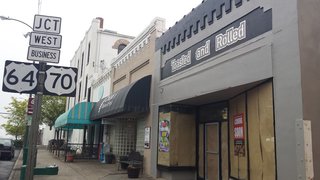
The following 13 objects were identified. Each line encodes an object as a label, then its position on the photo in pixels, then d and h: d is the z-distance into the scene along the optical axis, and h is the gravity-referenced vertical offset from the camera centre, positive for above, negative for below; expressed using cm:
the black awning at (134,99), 1051 +107
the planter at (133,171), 977 -180
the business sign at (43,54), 493 +132
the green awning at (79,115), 1532 +52
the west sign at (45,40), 496 +160
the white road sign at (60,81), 499 +82
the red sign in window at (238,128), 683 -4
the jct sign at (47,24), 502 +195
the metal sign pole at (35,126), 460 -7
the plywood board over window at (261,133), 564 -14
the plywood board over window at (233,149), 660 -64
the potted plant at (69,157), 1512 -200
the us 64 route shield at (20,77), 479 +85
